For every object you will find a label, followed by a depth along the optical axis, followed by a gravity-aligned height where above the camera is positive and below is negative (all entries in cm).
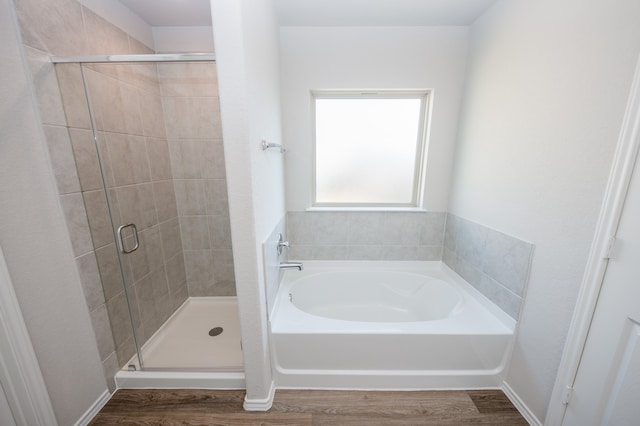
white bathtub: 138 -112
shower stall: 128 -35
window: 200 +13
